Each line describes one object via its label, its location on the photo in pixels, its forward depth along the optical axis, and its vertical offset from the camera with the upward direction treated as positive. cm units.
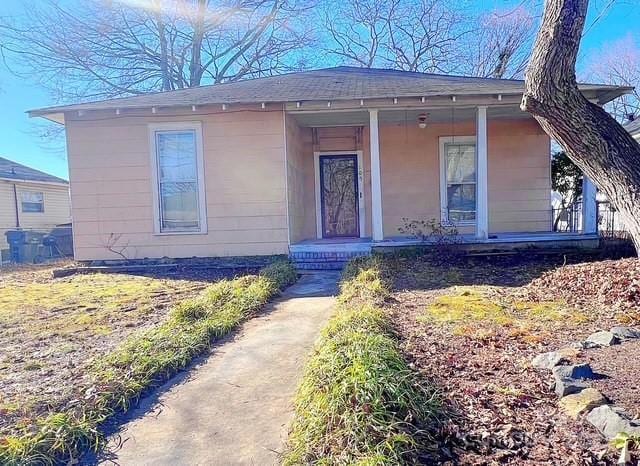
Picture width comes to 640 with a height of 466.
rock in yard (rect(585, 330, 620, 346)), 287 -92
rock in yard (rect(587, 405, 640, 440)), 181 -96
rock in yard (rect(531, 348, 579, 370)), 255 -93
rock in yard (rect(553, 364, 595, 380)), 230 -91
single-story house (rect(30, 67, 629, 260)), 732 +115
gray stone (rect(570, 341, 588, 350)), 283 -94
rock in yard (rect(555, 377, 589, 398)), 219 -94
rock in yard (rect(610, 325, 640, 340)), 297 -91
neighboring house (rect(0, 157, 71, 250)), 1505 +105
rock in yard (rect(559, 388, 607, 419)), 203 -96
